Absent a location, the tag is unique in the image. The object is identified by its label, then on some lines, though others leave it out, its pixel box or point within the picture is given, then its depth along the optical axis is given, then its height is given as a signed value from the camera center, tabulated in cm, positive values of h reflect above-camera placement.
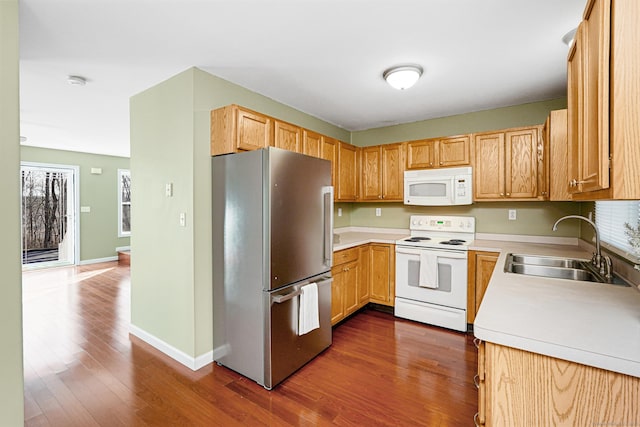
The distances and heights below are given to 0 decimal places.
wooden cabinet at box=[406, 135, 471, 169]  337 +70
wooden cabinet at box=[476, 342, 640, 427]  94 -63
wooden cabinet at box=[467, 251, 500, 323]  292 -67
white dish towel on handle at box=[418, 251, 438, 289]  314 -65
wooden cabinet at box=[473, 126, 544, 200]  302 +50
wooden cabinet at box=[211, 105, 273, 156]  237 +68
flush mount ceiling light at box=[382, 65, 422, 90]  240 +112
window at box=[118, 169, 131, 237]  684 +21
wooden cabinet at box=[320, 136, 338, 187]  343 +71
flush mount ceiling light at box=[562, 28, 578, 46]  194 +117
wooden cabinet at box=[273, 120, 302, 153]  276 +74
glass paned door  568 -7
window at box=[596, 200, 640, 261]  183 -8
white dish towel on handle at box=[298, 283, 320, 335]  236 -82
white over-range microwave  334 +28
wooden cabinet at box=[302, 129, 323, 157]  312 +75
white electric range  305 -73
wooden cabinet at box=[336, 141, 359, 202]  377 +51
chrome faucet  184 -35
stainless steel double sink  205 -44
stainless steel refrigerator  214 -38
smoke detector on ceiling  260 +119
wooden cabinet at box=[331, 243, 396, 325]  311 -80
